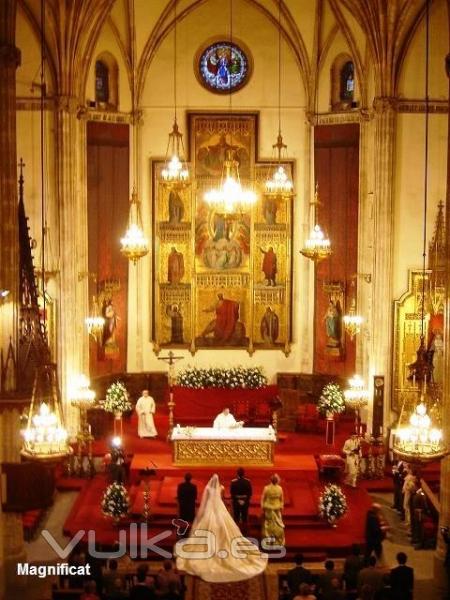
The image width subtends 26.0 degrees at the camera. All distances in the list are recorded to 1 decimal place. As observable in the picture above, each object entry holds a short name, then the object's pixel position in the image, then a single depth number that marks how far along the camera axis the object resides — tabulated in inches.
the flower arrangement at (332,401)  983.6
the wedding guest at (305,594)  522.8
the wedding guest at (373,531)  681.0
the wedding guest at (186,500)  737.0
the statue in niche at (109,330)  1053.8
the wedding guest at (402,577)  556.1
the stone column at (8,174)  648.4
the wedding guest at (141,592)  522.0
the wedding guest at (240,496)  727.7
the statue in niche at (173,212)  1108.5
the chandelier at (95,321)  1002.1
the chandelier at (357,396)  935.0
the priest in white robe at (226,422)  892.0
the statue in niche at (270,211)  1108.5
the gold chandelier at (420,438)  573.6
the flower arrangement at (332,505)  746.2
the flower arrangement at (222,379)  1055.6
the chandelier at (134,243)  850.1
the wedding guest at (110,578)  572.1
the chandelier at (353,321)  1005.2
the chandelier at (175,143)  1077.0
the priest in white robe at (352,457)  855.1
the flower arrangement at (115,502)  746.2
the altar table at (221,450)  881.5
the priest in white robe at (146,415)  977.5
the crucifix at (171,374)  992.2
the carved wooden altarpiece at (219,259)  1104.8
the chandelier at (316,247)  852.0
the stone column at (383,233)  931.3
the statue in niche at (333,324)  1067.9
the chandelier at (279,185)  856.9
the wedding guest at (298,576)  584.7
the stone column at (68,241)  943.0
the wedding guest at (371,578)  575.8
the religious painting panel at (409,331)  911.7
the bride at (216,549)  660.7
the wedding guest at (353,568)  599.4
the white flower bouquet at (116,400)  968.3
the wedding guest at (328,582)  543.8
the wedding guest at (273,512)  706.8
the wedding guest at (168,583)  544.7
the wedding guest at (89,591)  525.7
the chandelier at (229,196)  753.0
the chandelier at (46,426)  539.2
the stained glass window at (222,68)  1102.4
